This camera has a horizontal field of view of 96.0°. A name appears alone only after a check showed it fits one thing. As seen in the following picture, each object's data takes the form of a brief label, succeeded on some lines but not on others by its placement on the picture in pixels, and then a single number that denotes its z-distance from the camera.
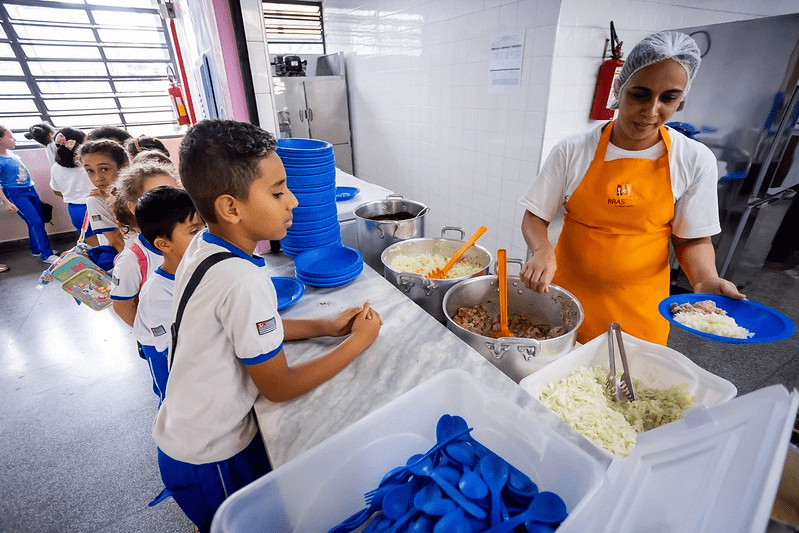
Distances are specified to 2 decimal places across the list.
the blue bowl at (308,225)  1.69
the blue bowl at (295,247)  1.77
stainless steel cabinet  5.12
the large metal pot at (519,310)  0.99
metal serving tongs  0.99
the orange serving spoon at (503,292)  1.28
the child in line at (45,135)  4.85
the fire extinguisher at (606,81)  2.48
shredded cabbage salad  0.88
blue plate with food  0.90
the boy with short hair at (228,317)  0.86
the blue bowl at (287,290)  1.39
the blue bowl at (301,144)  1.75
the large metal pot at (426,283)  1.36
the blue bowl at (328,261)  1.56
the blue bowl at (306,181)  1.60
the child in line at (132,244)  1.59
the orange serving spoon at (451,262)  1.58
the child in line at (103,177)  2.33
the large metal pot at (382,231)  1.75
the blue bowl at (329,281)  1.53
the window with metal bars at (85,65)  5.59
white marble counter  0.87
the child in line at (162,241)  1.37
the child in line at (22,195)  4.75
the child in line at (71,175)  4.06
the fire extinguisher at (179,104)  5.68
